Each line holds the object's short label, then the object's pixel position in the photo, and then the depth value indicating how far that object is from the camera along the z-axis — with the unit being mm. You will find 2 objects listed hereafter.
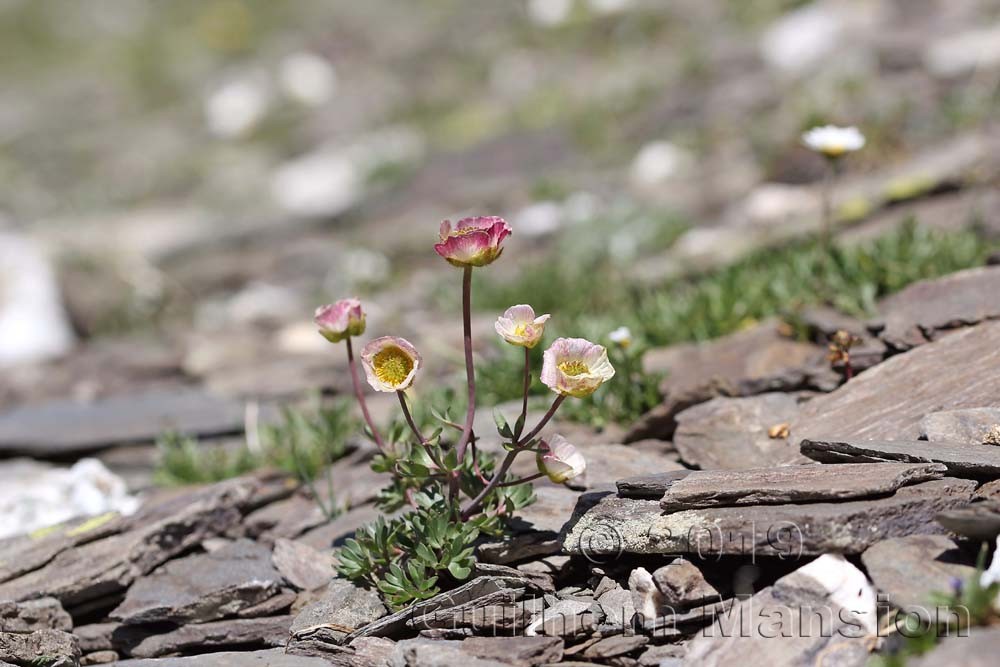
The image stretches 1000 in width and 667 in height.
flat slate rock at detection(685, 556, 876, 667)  5312
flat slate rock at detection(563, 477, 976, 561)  5590
